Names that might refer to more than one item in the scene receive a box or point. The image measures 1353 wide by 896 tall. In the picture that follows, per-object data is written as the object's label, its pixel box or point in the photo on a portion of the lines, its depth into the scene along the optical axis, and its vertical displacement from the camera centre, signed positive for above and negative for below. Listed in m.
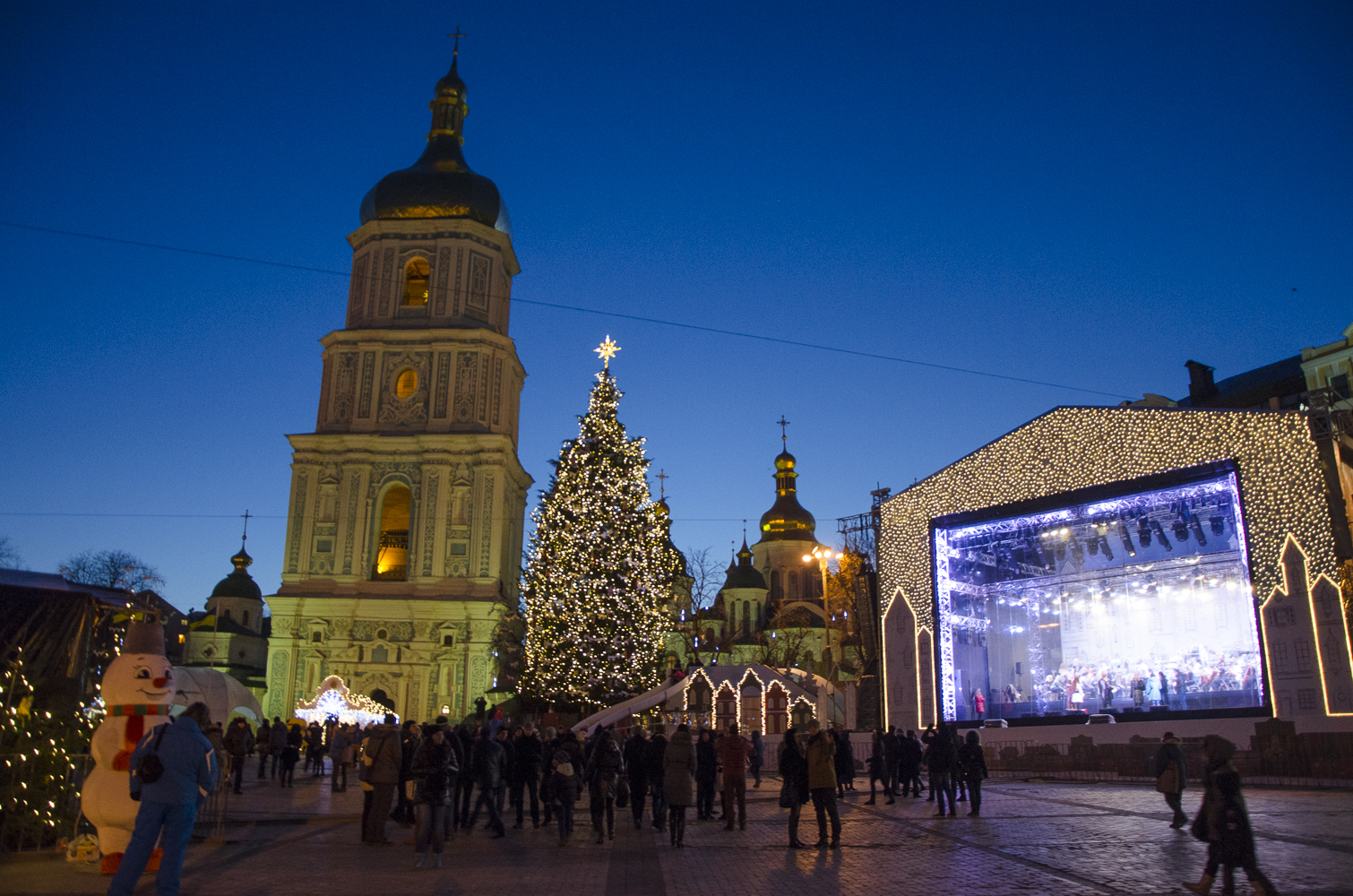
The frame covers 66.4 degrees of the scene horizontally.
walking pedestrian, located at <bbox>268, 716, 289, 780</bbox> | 22.36 -0.30
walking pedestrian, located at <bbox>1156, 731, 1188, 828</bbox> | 11.54 -0.44
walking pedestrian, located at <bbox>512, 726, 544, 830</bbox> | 13.77 -0.50
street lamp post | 32.56 +5.41
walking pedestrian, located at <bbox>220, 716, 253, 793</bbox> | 19.28 -0.37
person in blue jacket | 6.48 -0.46
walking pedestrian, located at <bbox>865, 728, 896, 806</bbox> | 16.88 -0.47
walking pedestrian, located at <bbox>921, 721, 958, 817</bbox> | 13.99 -0.39
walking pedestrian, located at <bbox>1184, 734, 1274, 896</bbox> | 6.91 -0.62
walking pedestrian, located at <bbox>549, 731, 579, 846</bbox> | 11.41 -0.67
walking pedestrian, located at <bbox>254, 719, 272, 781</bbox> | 24.70 -0.37
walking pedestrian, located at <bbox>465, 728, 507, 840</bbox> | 12.72 -0.53
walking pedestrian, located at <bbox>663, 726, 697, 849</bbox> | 11.16 -0.51
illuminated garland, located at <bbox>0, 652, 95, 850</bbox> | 9.65 -0.37
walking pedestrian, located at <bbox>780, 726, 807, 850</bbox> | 10.74 -0.49
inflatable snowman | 8.58 +0.02
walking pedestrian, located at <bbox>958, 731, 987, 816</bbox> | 13.77 -0.44
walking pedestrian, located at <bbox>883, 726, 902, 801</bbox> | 17.27 -0.48
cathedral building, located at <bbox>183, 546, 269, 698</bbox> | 65.25 +5.84
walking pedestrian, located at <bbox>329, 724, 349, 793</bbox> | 19.62 -0.51
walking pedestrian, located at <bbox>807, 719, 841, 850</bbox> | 10.57 -0.47
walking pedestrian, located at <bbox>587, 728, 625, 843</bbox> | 11.68 -0.53
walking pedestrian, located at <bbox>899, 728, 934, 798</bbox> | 17.56 -0.47
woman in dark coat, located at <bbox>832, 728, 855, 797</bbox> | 17.84 -0.51
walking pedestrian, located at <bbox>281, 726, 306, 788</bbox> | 21.84 -0.62
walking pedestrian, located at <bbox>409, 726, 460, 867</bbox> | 9.32 -0.54
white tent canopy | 25.33 +0.86
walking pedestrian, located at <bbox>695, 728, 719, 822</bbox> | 14.46 -0.58
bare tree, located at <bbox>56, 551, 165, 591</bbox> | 60.25 +8.88
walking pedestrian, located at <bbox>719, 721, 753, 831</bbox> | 12.88 -0.50
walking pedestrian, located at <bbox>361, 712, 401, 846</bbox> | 11.02 -0.53
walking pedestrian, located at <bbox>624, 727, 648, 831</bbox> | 13.10 -0.50
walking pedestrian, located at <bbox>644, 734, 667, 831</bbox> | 12.60 -0.52
